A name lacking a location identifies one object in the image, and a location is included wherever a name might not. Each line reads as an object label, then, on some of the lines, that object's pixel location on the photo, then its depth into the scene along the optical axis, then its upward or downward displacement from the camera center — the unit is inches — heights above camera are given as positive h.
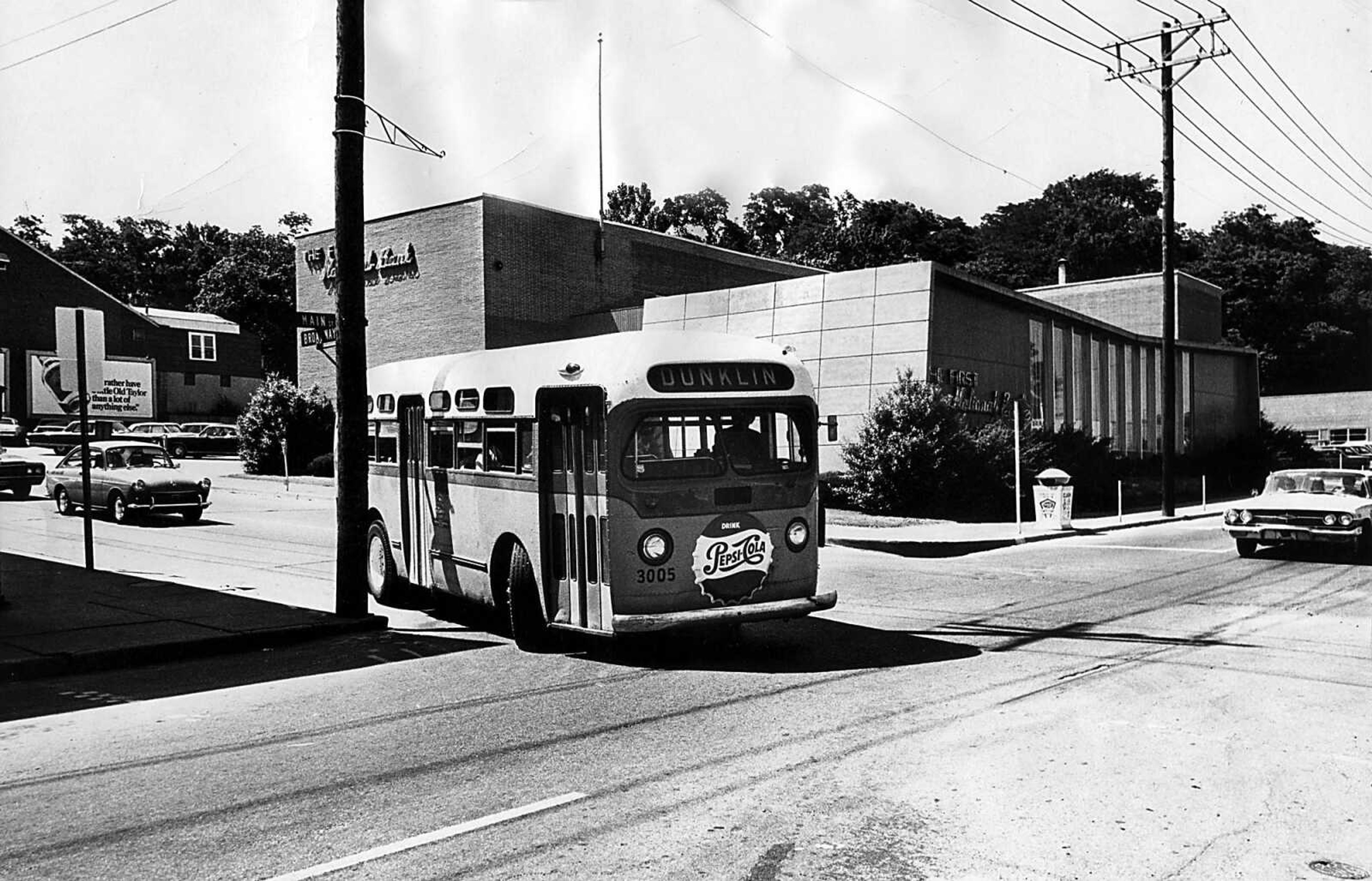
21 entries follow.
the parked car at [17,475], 1155.9 -36.9
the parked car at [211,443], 2000.5 -9.8
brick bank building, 1176.8 +139.9
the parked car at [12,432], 1627.7 +10.7
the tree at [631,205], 3516.2 +722.9
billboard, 2197.3 +98.3
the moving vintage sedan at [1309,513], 679.7 -55.0
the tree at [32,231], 3319.4 +628.0
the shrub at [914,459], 1014.4 -27.9
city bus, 373.4 -18.8
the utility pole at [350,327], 478.6 +46.8
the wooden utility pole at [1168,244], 1166.3 +196.9
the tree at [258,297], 3292.3 +411.3
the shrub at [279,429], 1536.7 +10.3
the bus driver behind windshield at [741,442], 389.4 -3.8
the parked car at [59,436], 1830.7 +5.3
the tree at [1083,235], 3570.4 +630.5
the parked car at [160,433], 1765.5 +8.2
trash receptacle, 953.5 -63.6
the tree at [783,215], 4005.9 +783.2
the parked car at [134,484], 909.8 -38.2
